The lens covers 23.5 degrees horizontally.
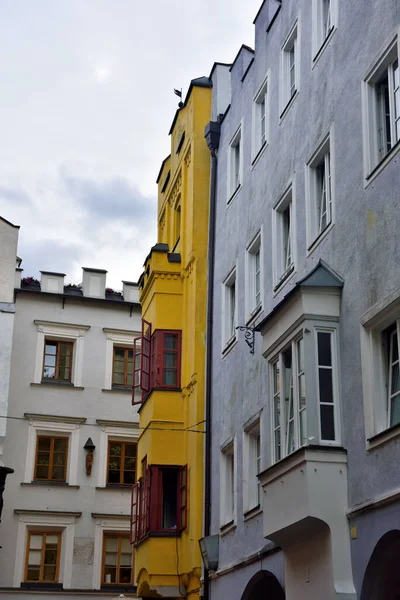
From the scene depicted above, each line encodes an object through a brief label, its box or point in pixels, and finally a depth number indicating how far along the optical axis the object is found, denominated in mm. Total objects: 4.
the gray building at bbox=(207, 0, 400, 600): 11945
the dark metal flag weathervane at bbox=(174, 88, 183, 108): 25853
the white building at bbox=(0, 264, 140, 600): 31297
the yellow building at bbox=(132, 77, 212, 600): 20766
